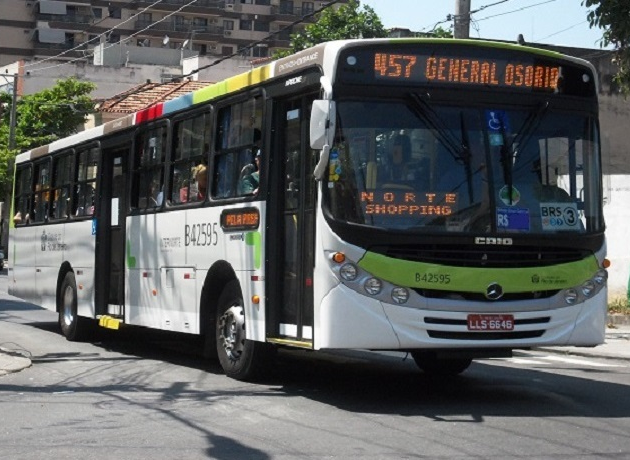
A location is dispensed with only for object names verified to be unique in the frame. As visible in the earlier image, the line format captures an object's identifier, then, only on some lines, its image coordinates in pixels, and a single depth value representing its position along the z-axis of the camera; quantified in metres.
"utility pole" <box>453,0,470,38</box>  19.92
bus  10.70
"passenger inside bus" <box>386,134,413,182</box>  10.78
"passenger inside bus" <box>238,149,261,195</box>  12.41
